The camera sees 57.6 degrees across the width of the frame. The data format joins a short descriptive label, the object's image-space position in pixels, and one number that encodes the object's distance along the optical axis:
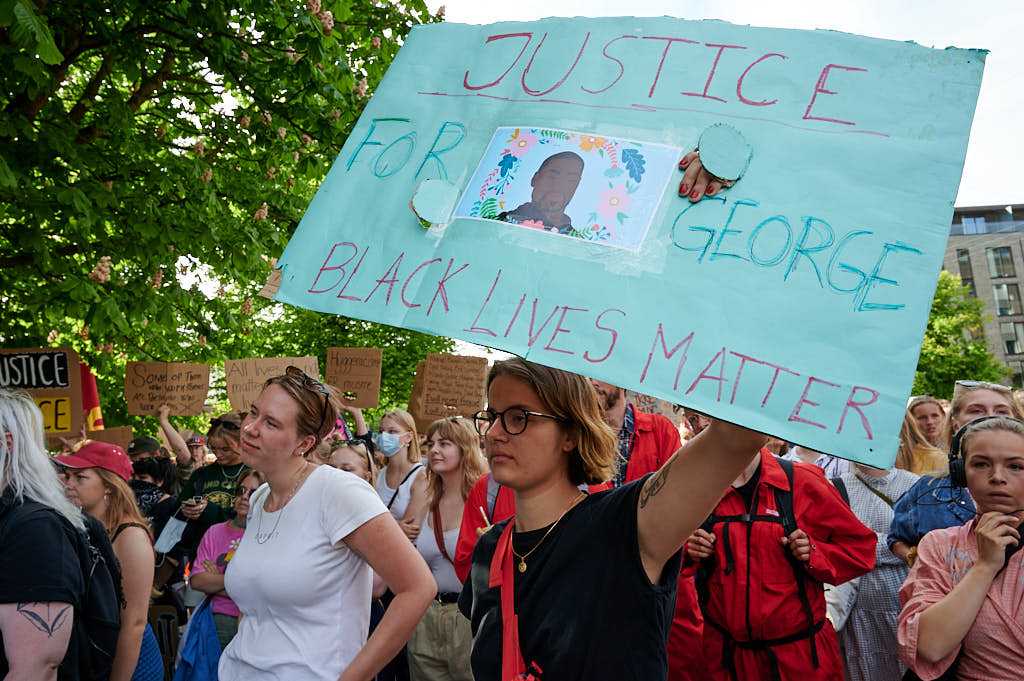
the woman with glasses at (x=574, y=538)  1.90
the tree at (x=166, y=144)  7.05
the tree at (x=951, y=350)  44.16
